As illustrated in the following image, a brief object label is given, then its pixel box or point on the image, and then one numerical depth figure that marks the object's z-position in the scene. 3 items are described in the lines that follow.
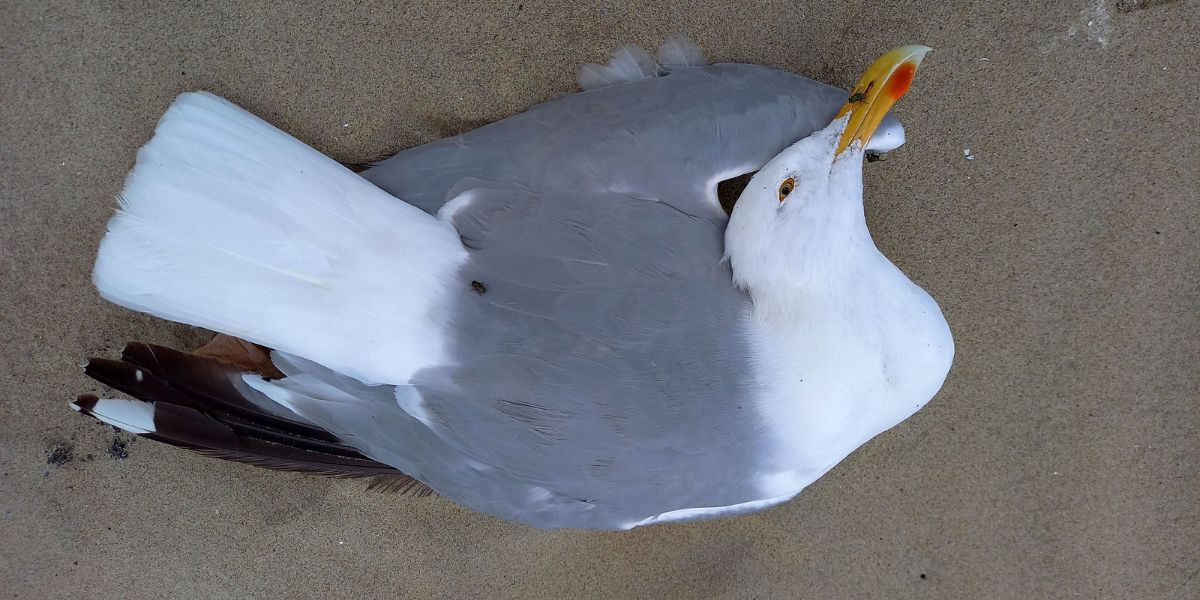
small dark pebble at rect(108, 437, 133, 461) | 1.01
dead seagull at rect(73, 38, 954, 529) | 0.87
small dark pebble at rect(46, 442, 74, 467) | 1.01
